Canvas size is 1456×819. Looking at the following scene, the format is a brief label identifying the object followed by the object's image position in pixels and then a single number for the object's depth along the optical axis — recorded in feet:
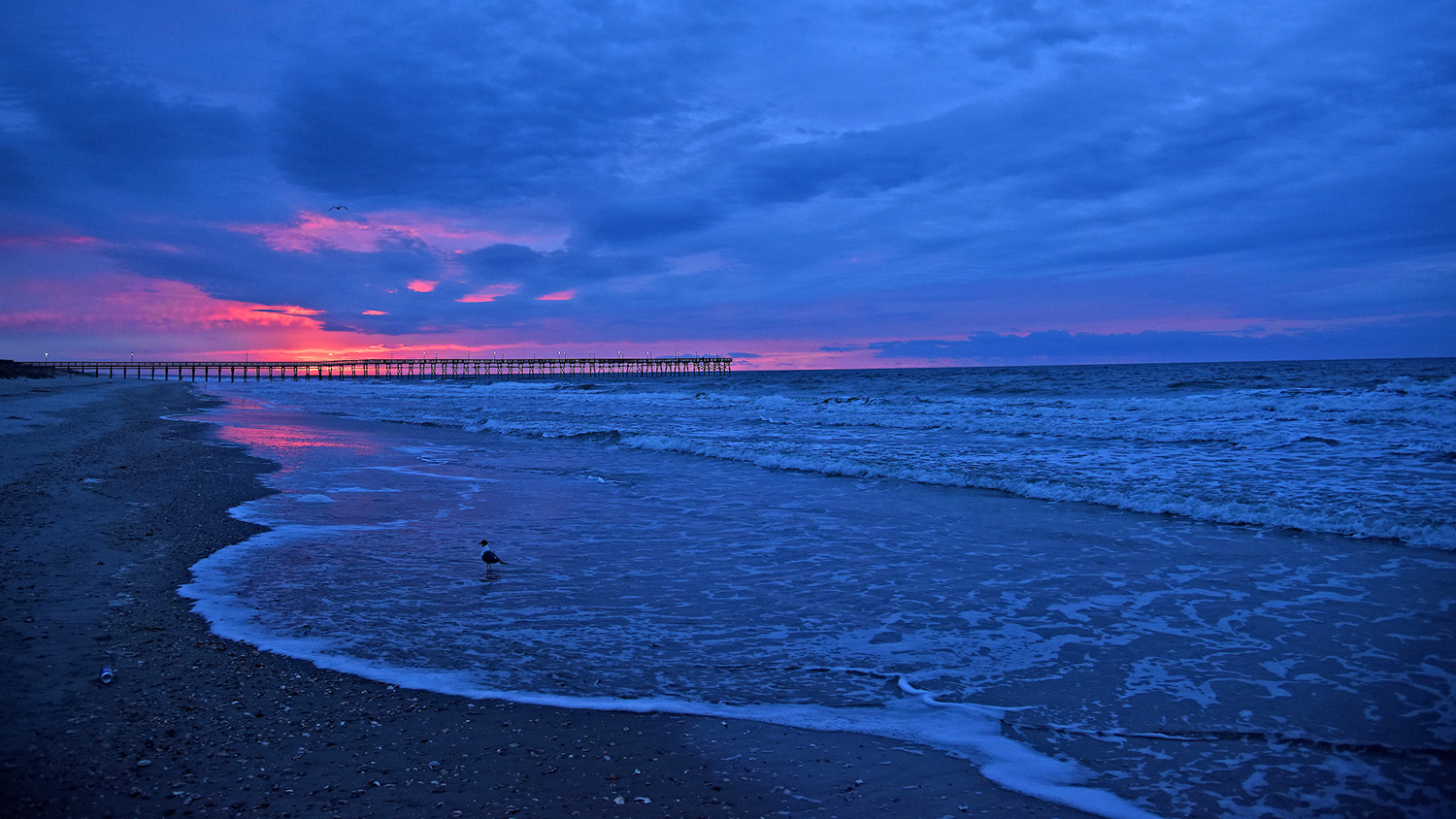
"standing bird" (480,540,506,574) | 21.38
